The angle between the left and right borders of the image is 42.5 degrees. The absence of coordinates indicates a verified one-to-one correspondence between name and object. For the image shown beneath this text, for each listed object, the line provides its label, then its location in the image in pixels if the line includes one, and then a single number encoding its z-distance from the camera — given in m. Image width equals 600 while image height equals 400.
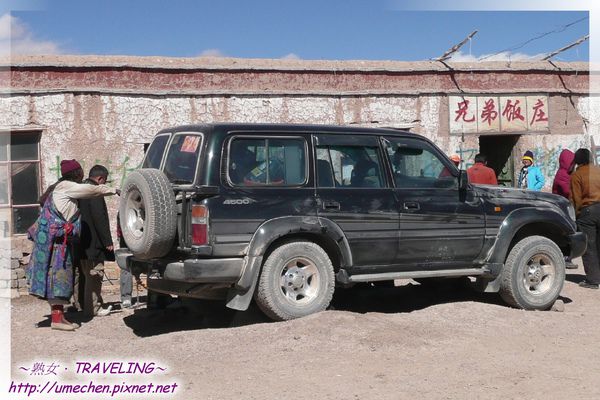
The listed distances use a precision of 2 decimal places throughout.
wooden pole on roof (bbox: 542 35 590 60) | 14.49
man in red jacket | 10.51
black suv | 6.82
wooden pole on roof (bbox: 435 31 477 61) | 13.98
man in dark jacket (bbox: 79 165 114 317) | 8.34
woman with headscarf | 7.63
